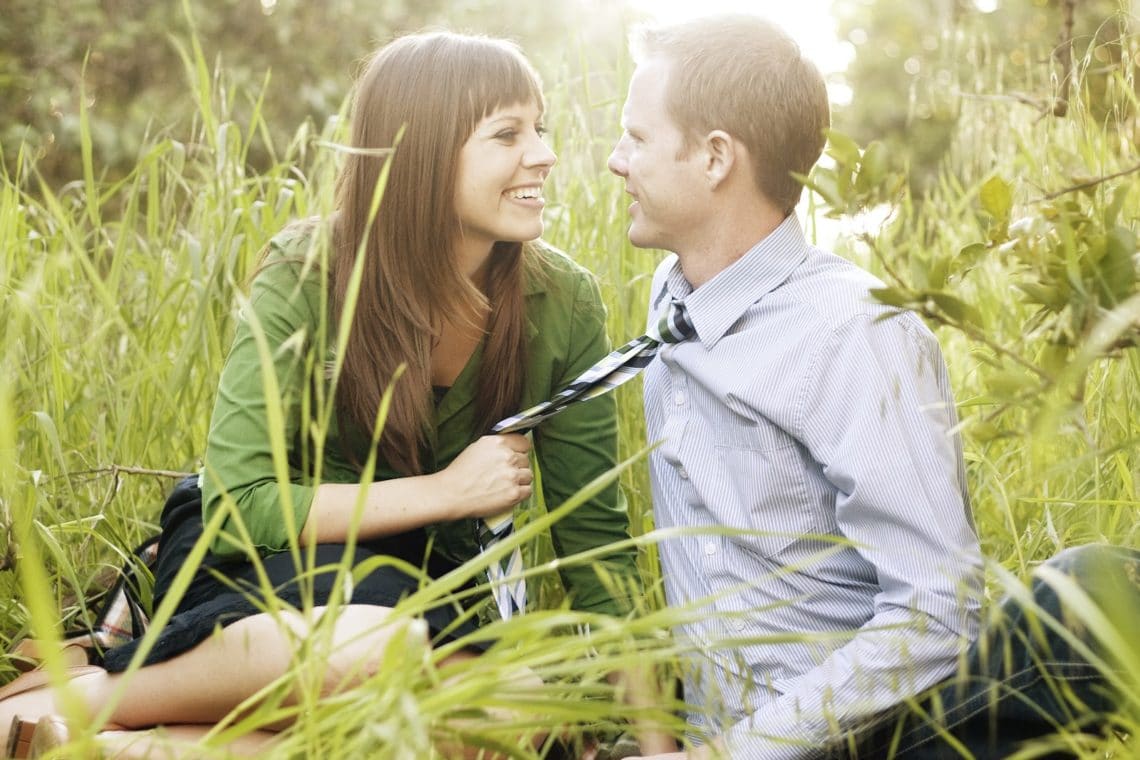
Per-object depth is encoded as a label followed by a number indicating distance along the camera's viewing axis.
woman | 1.84
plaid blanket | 2.05
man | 1.52
